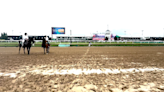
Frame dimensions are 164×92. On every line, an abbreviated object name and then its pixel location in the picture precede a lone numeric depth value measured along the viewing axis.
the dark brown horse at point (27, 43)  8.91
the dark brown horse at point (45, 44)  9.57
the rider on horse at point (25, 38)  8.79
